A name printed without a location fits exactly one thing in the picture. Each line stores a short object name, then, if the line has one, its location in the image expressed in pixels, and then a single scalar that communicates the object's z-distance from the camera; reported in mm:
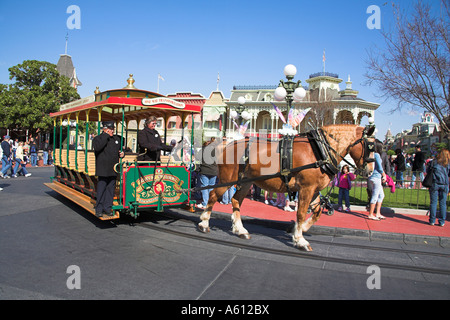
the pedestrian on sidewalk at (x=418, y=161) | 13648
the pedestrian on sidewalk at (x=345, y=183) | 9023
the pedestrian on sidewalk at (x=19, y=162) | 16172
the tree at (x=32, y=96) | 30094
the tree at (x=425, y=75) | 9695
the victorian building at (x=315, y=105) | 30438
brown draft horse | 5426
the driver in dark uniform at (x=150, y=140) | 6558
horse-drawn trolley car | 6406
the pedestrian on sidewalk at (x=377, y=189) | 8195
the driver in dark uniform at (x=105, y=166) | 6363
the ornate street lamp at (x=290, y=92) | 9930
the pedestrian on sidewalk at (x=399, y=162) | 14547
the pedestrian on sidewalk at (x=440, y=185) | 7578
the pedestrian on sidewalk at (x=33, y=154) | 23562
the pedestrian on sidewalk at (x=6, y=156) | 15164
